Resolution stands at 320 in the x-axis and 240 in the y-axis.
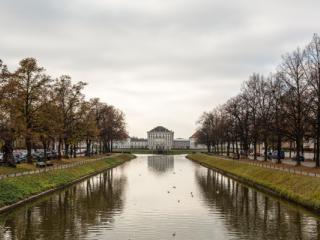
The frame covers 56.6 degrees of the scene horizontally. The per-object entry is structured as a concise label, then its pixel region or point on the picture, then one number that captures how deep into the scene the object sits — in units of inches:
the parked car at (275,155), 2564.8
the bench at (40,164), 1666.3
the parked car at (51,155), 2387.2
